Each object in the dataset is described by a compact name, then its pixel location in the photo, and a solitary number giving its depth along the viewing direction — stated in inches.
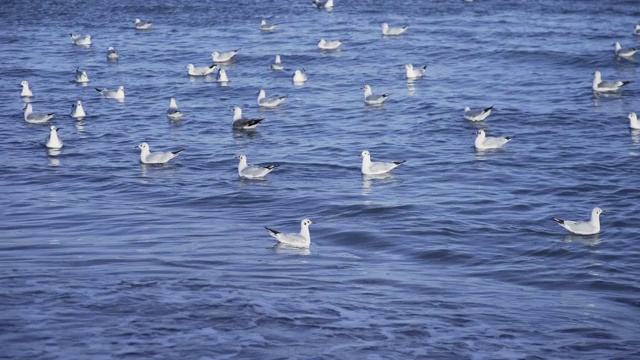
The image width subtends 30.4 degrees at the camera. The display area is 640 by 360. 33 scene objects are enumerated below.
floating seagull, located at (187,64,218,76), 1387.8
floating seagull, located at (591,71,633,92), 1206.9
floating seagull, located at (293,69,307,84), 1339.8
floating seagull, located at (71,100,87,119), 1147.3
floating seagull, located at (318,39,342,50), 1526.8
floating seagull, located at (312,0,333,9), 1939.0
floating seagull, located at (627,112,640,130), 1045.8
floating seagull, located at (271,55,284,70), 1416.1
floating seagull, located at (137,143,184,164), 943.0
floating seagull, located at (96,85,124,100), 1243.2
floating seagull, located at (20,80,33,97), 1249.4
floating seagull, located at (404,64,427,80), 1336.1
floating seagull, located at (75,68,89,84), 1349.7
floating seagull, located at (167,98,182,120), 1138.0
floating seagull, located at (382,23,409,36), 1614.2
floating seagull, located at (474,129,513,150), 987.9
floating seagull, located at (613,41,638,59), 1393.9
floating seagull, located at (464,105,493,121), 1089.9
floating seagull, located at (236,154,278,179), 891.4
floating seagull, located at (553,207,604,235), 724.0
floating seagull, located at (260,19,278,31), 1704.0
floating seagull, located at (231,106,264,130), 1078.8
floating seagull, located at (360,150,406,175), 901.2
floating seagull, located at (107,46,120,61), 1497.3
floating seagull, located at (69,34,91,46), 1595.7
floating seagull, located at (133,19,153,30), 1743.4
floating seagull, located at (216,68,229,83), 1359.5
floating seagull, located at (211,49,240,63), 1446.9
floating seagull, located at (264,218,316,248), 684.7
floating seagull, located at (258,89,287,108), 1202.6
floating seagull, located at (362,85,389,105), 1193.4
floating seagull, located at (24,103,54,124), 1120.2
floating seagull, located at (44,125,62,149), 998.4
